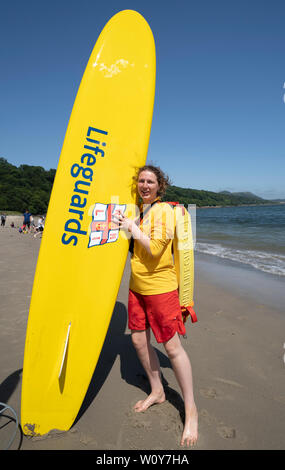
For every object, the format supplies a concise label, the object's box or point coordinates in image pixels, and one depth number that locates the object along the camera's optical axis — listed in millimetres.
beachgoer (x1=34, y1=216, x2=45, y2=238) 13469
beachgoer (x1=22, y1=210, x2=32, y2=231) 14659
